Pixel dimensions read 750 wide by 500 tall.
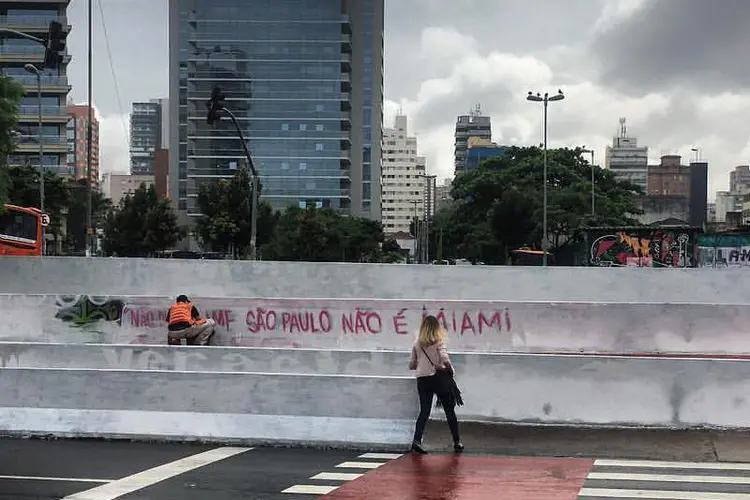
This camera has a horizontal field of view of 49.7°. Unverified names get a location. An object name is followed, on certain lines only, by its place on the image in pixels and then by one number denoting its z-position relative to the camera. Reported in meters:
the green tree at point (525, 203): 51.41
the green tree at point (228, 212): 53.31
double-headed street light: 42.41
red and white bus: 29.95
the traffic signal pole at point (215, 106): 25.44
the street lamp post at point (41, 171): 39.14
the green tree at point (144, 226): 60.16
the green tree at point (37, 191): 53.41
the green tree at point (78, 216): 71.00
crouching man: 15.68
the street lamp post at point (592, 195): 57.36
